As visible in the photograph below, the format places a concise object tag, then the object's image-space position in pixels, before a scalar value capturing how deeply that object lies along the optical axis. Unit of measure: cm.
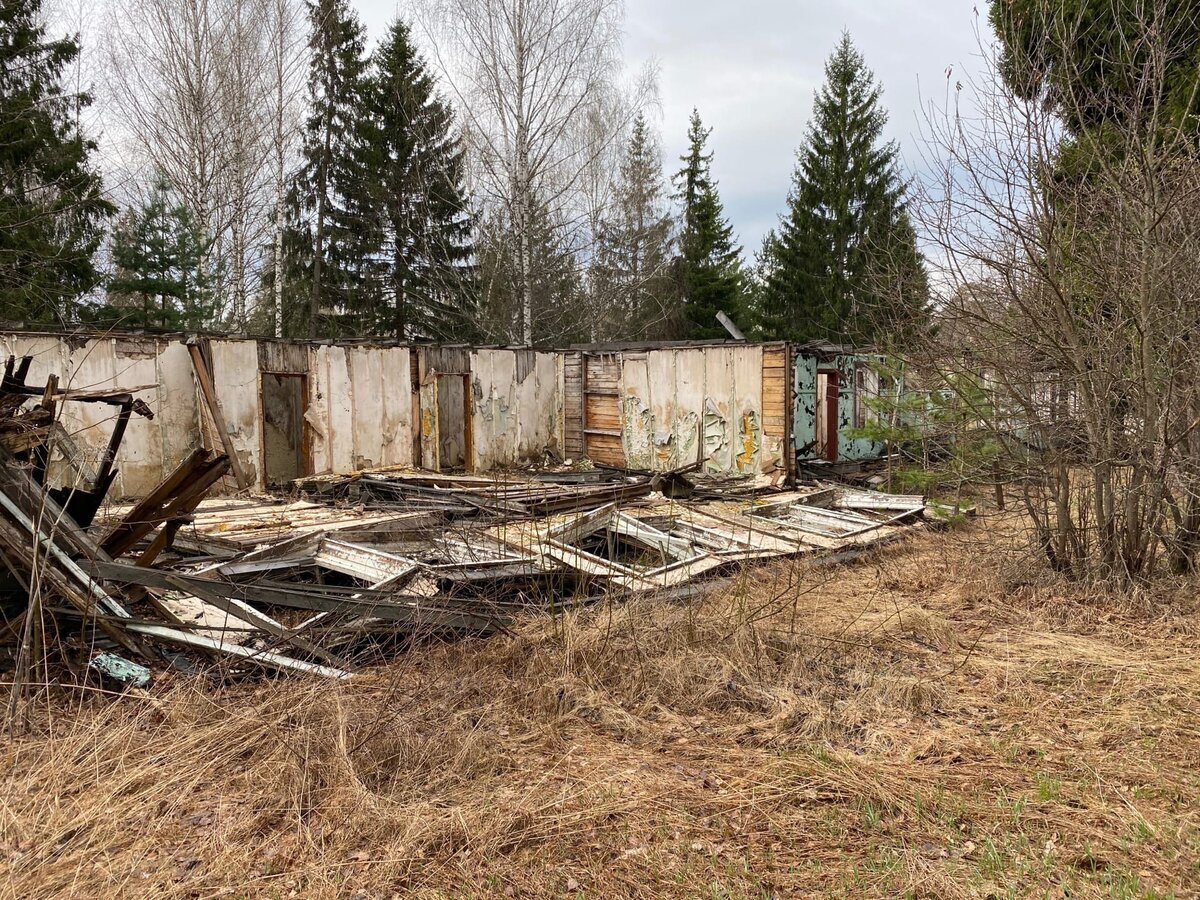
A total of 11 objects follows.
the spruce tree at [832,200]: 2700
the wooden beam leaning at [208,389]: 1123
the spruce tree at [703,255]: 2805
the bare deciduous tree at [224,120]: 1795
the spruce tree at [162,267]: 1543
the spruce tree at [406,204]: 2245
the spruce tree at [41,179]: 1396
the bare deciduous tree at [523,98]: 1722
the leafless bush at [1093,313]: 579
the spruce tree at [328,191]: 2273
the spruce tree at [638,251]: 2645
